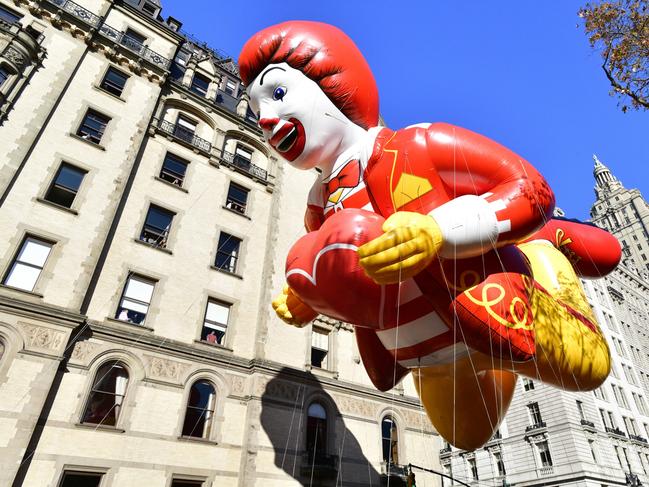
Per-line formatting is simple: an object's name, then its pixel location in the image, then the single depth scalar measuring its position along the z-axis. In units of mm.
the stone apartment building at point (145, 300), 10750
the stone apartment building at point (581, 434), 32750
